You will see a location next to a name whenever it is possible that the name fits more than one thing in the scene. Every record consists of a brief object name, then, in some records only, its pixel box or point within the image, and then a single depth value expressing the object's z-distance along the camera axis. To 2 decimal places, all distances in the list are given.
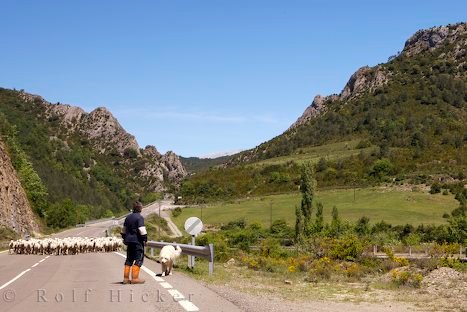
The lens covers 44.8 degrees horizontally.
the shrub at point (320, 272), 17.30
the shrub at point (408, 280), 14.79
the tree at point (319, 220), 89.03
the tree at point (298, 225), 85.32
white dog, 16.19
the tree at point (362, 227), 90.03
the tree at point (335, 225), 86.10
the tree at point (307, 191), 92.88
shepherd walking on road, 13.52
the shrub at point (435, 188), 119.62
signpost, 18.20
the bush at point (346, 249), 34.66
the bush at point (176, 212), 130.74
